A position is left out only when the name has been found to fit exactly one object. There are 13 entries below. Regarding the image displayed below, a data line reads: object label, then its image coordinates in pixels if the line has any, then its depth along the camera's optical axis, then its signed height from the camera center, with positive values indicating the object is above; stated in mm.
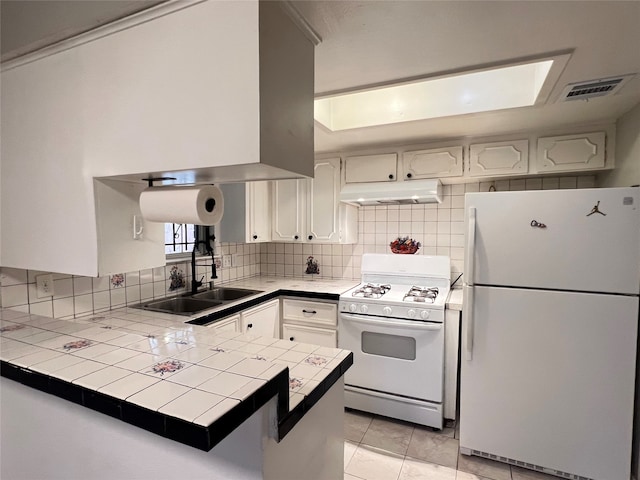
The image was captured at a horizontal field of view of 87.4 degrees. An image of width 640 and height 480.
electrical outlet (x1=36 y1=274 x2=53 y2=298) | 1670 -290
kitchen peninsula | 783 -477
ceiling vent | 1589 +701
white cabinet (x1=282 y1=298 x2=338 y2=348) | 2686 -765
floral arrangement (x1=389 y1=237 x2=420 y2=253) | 2979 -150
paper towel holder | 1209 +180
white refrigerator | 1766 -569
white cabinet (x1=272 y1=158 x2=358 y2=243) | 2990 +163
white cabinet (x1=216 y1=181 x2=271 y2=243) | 2846 +112
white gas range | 2297 -875
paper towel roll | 1143 +84
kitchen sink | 2294 -538
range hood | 2543 +284
